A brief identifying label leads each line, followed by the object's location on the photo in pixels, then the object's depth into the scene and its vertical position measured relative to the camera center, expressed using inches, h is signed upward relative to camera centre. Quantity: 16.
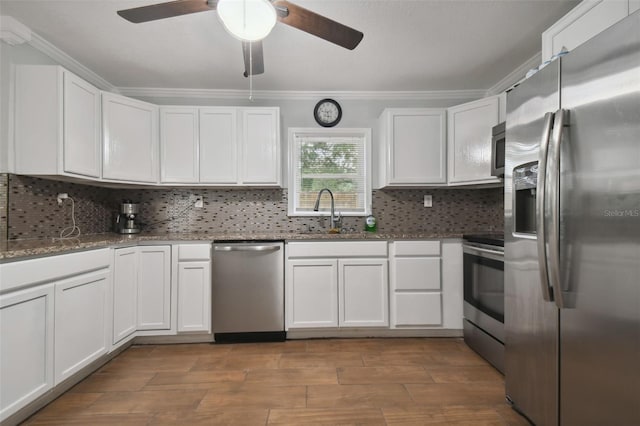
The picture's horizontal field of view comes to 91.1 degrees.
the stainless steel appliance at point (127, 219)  120.4 -1.8
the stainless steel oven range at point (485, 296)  87.5 -24.7
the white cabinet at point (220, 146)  118.1 +26.2
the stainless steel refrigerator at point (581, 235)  40.1 -2.8
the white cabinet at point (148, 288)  100.9 -24.5
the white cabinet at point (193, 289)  105.7 -25.1
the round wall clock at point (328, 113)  132.8 +43.4
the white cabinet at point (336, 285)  109.1 -24.5
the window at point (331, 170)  134.0 +19.4
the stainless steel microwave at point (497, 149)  95.4 +20.7
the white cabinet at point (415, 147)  121.3 +26.6
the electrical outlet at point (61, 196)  100.8 +5.8
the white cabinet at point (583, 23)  59.9 +41.1
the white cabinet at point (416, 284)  110.7 -24.3
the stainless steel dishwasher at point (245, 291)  106.6 -25.9
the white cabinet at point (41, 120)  85.2 +25.7
